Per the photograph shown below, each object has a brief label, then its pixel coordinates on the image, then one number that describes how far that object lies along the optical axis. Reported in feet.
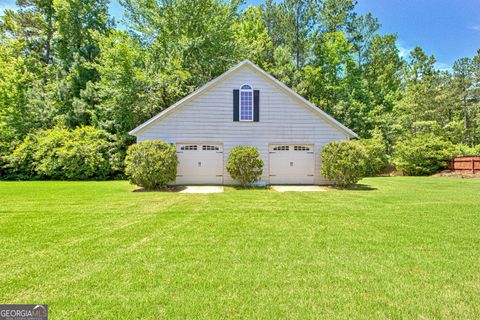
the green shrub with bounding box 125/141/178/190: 34.09
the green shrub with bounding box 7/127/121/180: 51.39
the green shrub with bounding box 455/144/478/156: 66.31
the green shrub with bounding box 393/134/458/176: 61.93
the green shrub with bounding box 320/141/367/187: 35.32
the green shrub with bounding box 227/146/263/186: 37.01
